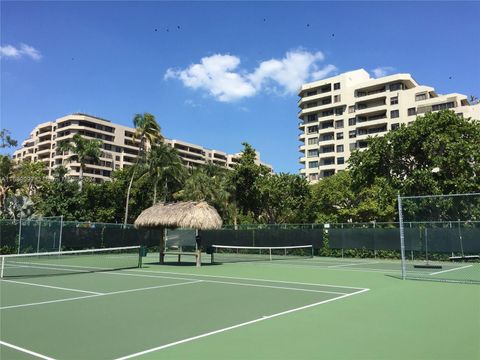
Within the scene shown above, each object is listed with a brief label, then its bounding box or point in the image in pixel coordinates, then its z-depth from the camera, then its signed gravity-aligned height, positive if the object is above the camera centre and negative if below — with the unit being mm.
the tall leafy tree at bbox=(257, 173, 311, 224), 44938 +4355
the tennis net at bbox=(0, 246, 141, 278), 18406 -1390
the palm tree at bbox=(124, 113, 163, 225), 50125 +12581
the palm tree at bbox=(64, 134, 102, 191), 53312 +10706
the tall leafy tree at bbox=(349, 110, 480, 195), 29000 +5816
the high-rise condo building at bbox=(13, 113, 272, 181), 103125 +24378
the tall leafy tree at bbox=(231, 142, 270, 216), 43875 +5937
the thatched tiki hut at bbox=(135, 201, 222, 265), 21547 +1046
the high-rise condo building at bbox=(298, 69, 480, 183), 75438 +23399
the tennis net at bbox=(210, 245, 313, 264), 29467 -1171
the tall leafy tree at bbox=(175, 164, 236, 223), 41219 +4673
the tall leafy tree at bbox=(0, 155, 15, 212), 45156 +6376
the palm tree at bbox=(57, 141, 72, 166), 52281 +10819
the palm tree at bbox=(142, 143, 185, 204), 43594 +7218
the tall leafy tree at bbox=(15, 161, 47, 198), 48281 +6509
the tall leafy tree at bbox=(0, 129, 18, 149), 50781 +11109
